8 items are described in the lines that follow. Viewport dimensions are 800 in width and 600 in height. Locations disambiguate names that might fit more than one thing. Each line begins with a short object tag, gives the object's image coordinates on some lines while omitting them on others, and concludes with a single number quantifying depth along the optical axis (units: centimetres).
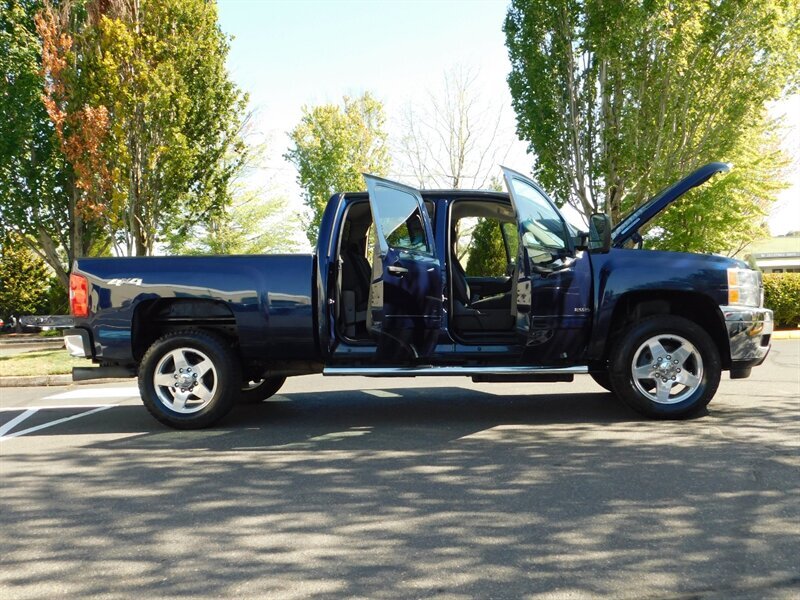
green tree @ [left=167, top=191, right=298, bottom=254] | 3641
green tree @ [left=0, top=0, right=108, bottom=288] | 2169
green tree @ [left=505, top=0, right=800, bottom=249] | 1709
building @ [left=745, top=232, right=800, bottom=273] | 4394
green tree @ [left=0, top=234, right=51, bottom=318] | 2941
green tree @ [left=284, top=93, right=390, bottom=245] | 3578
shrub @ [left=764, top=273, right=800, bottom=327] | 1967
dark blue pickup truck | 628
